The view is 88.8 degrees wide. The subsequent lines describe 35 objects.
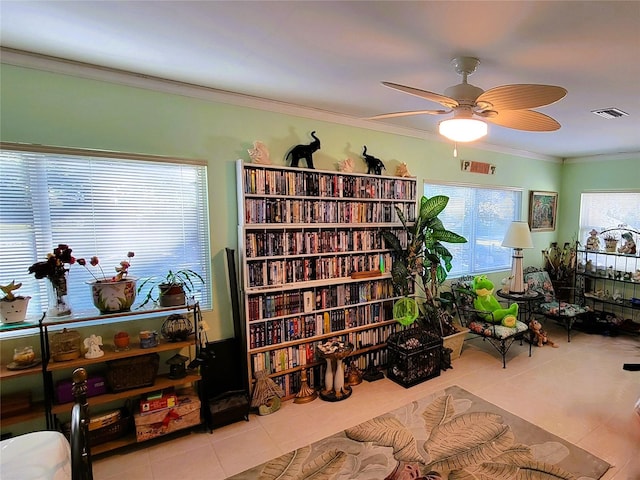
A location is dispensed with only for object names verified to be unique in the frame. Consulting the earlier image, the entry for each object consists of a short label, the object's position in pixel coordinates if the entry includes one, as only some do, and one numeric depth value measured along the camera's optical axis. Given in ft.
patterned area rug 6.73
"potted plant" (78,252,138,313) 6.95
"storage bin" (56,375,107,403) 6.89
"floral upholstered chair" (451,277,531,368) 11.66
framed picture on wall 16.92
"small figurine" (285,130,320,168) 9.59
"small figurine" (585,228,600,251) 16.24
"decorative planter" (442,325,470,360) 11.72
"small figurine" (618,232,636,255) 14.90
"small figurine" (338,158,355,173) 10.37
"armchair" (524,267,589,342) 13.94
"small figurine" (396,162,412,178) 11.67
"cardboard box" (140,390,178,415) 7.38
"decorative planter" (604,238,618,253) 15.48
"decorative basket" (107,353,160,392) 7.22
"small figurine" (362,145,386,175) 11.09
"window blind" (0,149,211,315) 6.81
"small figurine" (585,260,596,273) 16.38
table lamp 13.66
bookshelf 8.95
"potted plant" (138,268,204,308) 7.64
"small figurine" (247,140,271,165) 8.74
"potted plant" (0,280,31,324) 6.23
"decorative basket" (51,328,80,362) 6.82
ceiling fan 5.14
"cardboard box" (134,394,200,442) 7.28
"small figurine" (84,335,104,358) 6.98
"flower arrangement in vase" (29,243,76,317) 6.52
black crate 10.21
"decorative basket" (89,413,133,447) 7.07
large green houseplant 11.15
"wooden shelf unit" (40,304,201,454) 6.57
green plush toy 12.66
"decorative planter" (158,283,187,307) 7.63
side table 13.42
